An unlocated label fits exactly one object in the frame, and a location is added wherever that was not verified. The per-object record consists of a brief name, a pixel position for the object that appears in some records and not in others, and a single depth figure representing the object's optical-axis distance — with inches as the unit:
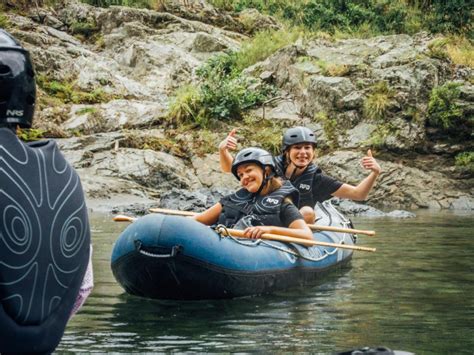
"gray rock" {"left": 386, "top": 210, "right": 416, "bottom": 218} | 526.3
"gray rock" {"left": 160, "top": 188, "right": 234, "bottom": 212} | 503.5
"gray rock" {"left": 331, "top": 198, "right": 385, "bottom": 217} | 547.8
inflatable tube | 212.5
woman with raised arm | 303.7
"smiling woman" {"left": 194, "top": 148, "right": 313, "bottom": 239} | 251.0
